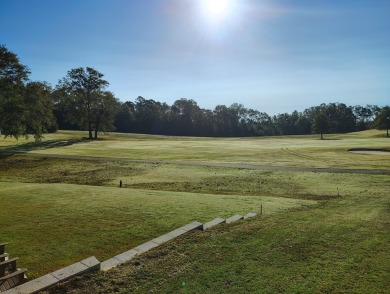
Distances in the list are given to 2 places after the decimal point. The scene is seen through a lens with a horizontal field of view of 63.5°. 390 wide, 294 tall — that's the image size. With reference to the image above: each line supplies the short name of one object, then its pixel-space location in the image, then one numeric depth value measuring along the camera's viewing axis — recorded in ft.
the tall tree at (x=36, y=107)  180.55
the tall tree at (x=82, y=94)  270.26
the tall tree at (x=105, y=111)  280.31
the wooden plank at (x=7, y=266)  27.96
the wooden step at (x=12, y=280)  26.43
